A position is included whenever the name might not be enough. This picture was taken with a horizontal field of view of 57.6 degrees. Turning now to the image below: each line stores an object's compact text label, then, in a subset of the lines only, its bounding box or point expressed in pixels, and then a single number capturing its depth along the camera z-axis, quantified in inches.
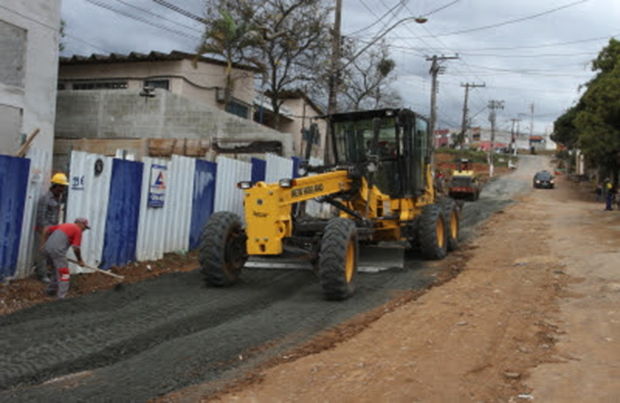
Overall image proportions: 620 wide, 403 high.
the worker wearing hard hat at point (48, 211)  310.0
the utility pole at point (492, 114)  3040.4
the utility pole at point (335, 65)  721.6
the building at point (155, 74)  974.4
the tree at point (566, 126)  2008.6
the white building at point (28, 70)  601.3
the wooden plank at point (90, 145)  779.4
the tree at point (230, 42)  977.5
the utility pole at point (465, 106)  2405.3
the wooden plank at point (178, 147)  703.7
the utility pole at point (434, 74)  1504.7
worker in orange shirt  288.2
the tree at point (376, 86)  1749.5
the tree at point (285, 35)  1119.6
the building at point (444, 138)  4720.5
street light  700.7
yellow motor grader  320.2
